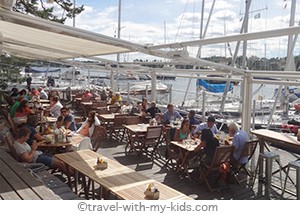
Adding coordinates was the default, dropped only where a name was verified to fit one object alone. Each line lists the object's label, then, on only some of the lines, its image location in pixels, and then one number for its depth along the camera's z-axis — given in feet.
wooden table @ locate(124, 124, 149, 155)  18.24
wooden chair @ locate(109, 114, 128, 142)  21.68
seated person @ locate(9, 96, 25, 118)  20.36
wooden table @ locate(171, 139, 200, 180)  14.31
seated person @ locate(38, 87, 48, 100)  35.15
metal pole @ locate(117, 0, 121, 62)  53.74
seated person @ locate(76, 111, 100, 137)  16.81
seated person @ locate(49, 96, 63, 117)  22.78
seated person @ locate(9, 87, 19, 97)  27.77
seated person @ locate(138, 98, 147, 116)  24.88
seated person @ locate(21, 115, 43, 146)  13.94
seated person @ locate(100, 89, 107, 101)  35.44
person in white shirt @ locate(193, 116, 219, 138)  15.40
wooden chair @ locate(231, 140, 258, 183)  13.49
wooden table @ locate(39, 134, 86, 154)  13.73
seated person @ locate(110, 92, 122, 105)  30.51
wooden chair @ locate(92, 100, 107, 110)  29.10
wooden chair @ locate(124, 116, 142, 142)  21.15
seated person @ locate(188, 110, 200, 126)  19.55
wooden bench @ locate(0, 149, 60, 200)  7.73
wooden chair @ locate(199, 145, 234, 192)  12.68
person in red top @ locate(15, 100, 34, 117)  19.40
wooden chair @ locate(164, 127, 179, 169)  15.88
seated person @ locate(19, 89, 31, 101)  27.41
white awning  9.65
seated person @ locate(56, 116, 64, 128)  16.77
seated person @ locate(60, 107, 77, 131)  17.16
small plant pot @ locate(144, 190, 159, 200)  7.80
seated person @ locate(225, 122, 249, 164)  13.49
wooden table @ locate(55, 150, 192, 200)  8.15
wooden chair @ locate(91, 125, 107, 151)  14.84
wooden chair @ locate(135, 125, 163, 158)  17.59
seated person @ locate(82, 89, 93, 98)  34.25
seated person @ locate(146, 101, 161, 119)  23.37
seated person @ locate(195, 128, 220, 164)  13.39
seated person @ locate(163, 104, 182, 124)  21.13
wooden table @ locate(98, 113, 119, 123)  22.56
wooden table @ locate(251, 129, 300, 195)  13.76
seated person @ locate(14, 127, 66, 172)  11.85
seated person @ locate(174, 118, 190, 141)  16.24
